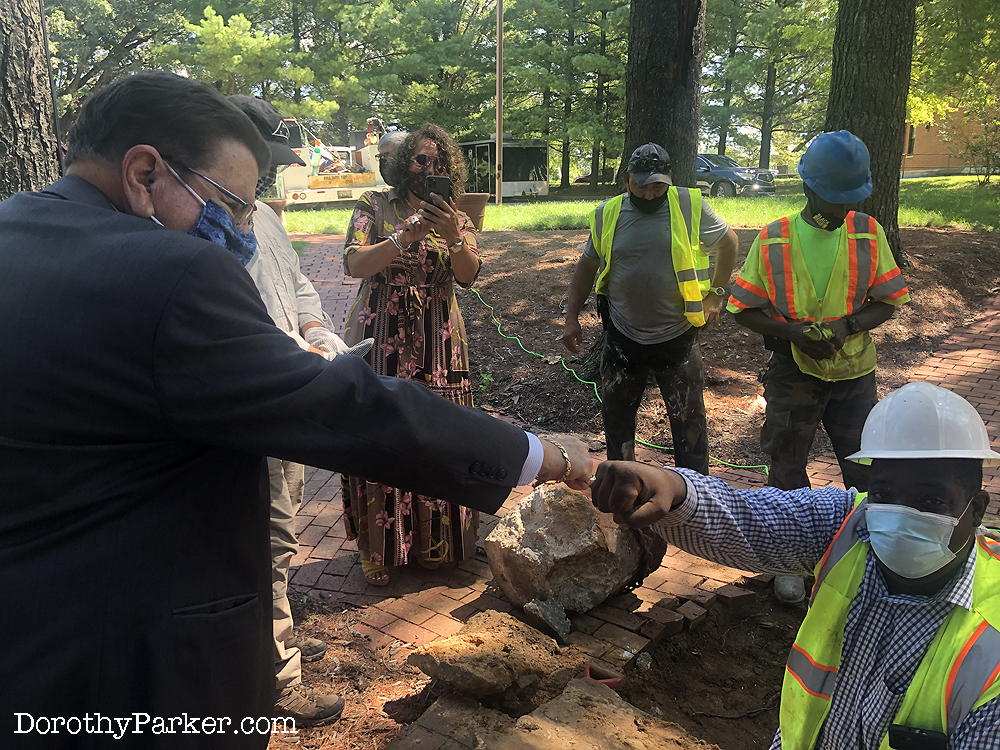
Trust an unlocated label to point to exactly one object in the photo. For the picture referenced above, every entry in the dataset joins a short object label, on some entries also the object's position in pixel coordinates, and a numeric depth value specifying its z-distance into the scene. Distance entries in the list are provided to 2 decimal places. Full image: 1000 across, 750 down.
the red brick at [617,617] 3.45
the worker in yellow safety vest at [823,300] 3.69
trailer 28.72
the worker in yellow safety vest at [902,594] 1.61
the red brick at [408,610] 3.61
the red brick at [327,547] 4.32
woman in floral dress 3.80
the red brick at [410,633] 3.43
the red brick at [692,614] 3.53
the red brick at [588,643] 3.28
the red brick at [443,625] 3.48
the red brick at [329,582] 3.94
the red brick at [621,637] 3.31
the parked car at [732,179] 26.86
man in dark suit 1.38
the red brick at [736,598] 3.71
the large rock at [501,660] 2.74
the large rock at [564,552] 3.48
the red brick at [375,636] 3.42
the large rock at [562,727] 2.49
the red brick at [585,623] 3.44
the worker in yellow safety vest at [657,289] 4.30
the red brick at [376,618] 3.57
